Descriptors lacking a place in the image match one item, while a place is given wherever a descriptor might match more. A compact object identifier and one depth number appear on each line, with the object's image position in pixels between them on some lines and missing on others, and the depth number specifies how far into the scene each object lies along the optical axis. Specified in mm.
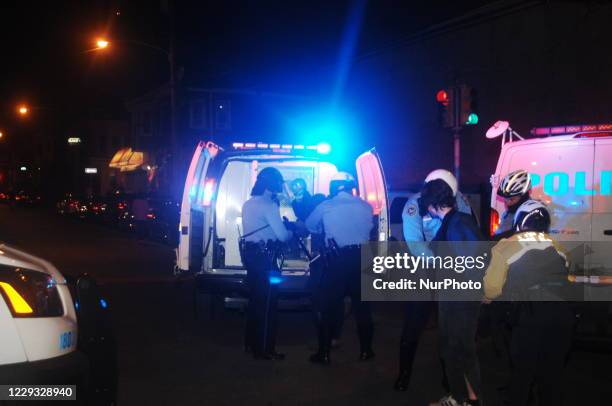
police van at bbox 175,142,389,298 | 8367
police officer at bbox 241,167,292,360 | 7406
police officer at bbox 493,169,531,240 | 5141
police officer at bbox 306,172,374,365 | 7289
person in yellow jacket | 4473
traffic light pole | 10312
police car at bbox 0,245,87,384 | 3988
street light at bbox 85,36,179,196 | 20594
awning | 46656
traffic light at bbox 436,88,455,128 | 10406
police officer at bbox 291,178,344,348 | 7398
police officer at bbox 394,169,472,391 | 5977
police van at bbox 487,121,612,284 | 7074
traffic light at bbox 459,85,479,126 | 10320
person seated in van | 9008
